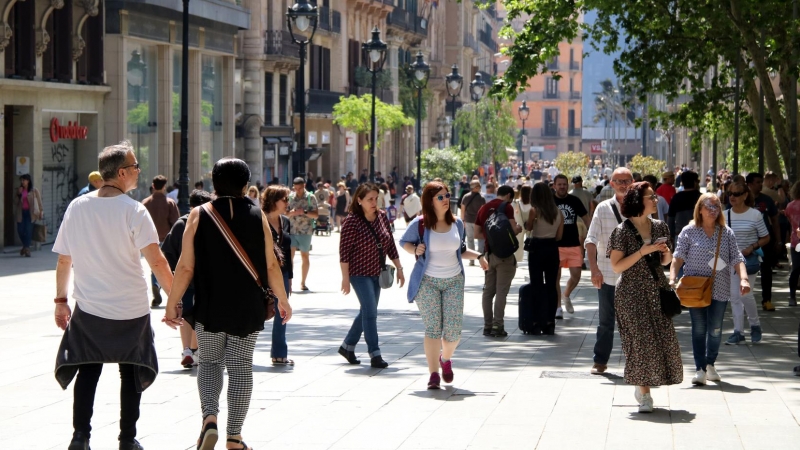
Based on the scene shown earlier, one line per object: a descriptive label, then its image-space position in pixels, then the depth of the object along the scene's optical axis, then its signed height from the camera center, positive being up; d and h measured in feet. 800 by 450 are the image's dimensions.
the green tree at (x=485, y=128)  236.22 +3.98
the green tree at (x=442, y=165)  171.94 -1.60
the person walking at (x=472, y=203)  82.99 -2.97
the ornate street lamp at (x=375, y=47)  116.57 +8.63
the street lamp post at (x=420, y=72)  149.89 +8.47
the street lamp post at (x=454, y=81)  158.30 +7.86
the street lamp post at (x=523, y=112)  257.28 +7.27
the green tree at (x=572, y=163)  206.46 -1.53
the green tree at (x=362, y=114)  173.47 +4.56
